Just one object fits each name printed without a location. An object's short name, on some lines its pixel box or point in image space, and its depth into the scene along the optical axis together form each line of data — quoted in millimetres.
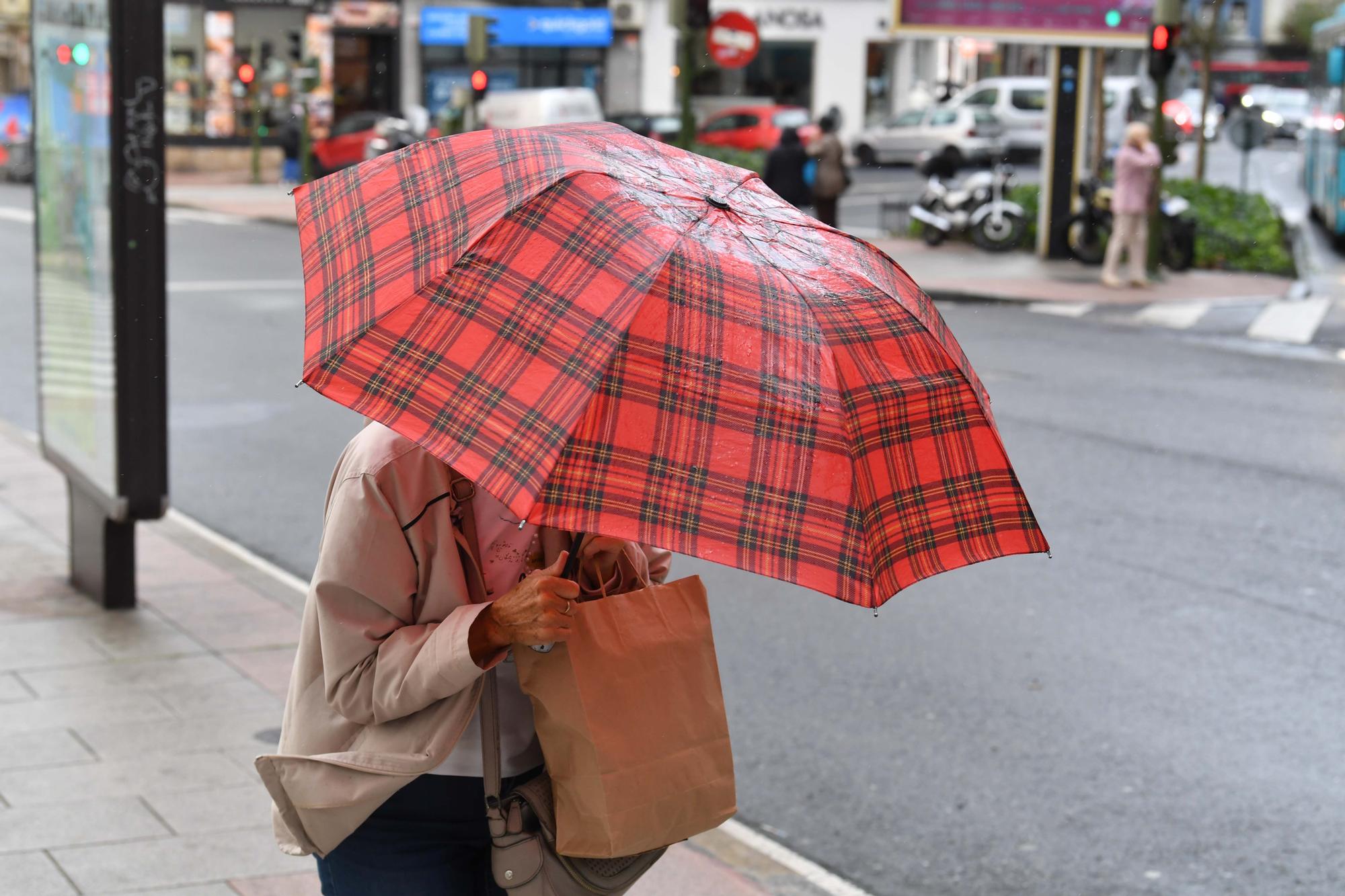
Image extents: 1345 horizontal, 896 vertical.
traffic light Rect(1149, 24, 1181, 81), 19078
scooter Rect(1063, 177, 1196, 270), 20359
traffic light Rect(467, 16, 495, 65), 27297
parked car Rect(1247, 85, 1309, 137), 56594
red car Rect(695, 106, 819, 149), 36812
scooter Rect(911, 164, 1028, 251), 22297
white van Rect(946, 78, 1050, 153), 39938
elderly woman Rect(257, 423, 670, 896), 2250
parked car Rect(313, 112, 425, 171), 32906
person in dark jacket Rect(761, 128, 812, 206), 21219
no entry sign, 20641
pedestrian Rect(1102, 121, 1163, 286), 17672
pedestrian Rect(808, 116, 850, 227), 22125
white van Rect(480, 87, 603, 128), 32938
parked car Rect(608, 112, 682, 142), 33906
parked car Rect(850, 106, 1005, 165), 38594
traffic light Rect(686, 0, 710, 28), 17375
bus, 24156
